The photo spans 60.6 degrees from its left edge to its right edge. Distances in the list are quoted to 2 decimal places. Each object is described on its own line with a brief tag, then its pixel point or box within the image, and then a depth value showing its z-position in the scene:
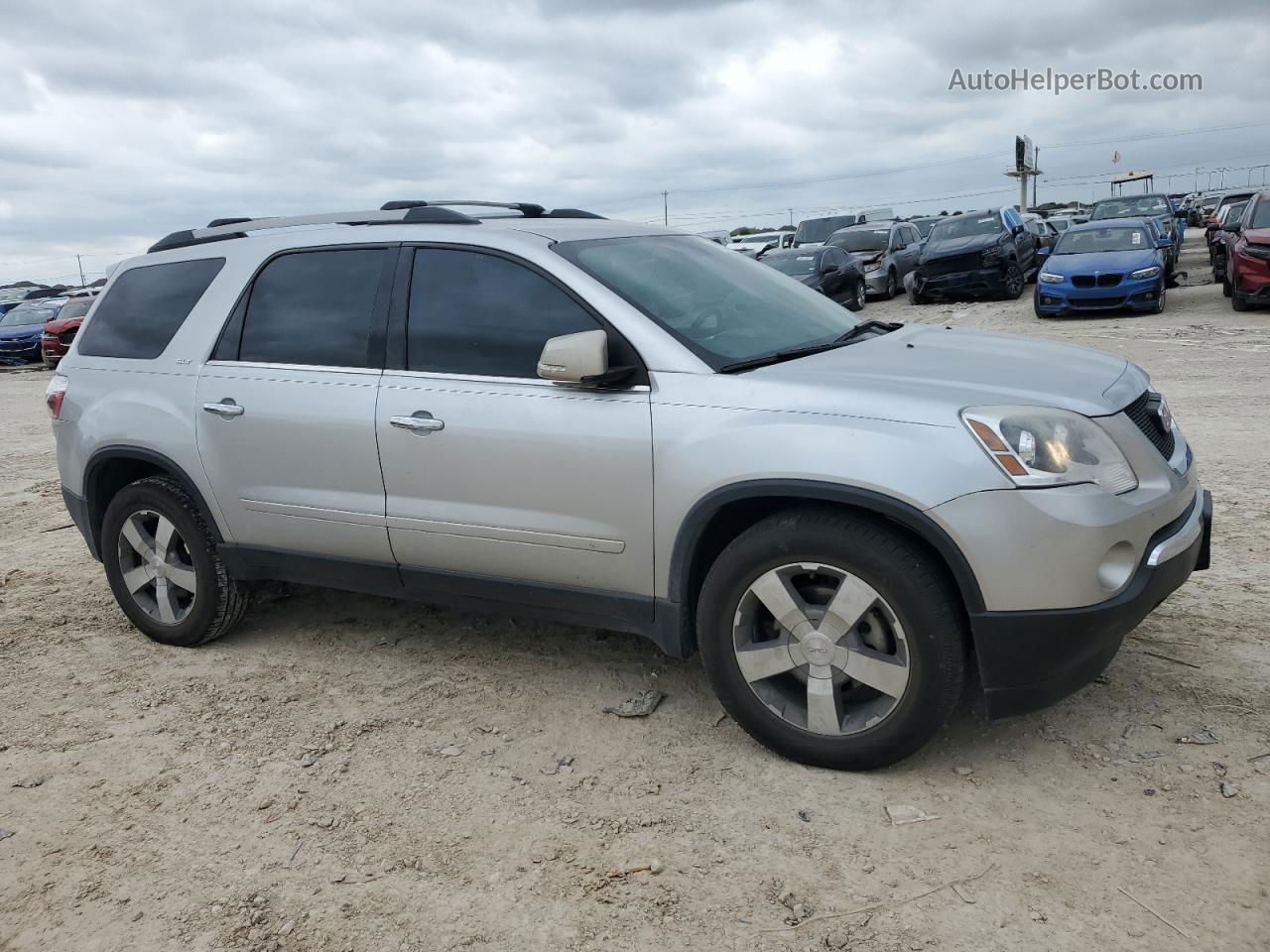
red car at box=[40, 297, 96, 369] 22.72
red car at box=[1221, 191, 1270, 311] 15.16
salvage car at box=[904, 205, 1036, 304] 19.41
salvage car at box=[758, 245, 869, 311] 17.98
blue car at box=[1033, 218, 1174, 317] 16.35
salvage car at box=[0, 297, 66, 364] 25.38
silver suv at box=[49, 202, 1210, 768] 3.10
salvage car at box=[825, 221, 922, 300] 22.23
